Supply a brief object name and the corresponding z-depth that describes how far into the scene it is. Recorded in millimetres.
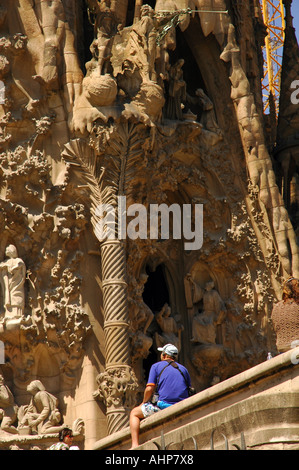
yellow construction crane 28984
